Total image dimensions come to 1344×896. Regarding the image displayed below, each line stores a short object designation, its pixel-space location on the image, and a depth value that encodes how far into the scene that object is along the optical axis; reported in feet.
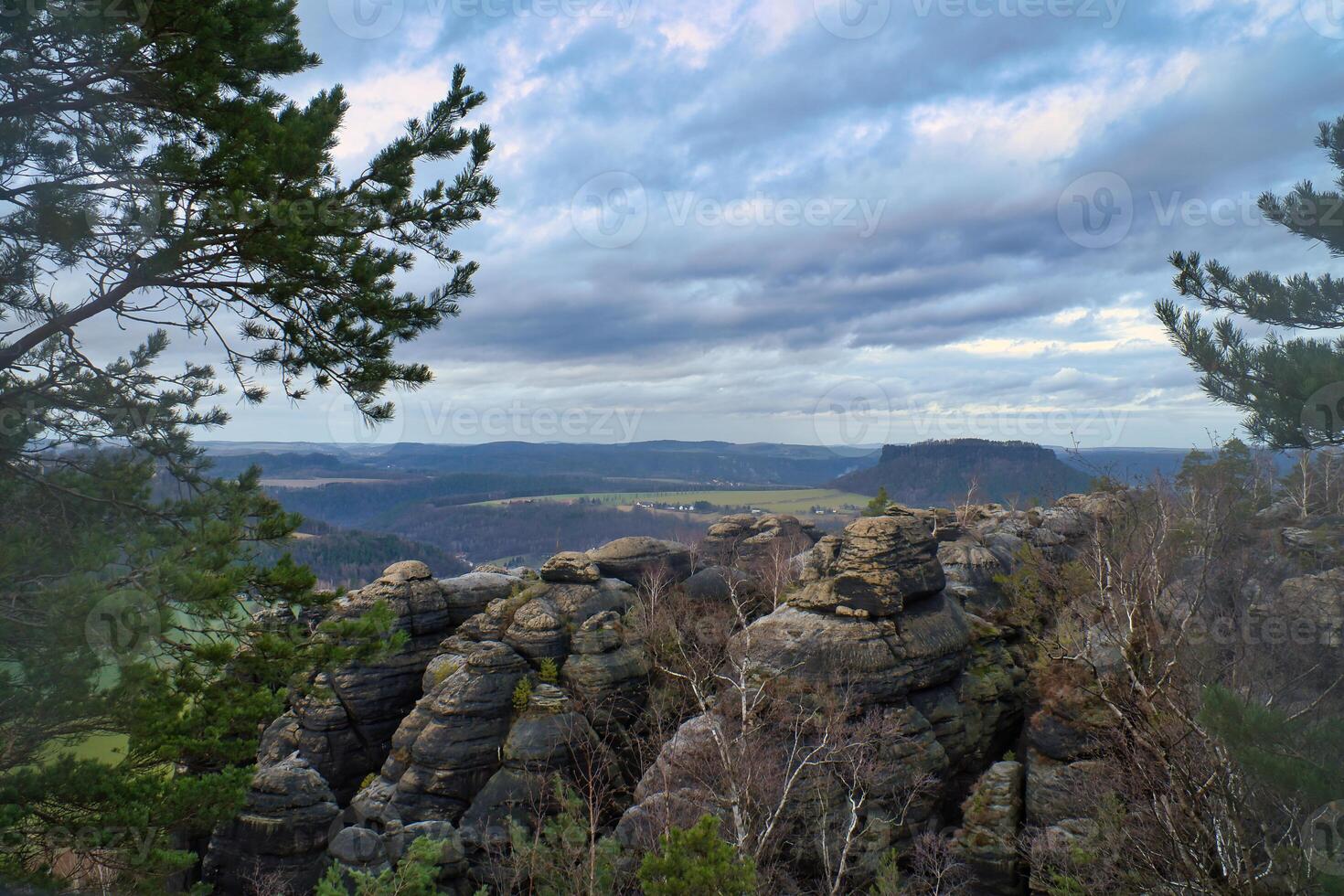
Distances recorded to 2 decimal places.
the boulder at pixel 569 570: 118.21
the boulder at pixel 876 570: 86.63
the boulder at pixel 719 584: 129.49
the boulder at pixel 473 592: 119.44
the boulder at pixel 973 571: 109.50
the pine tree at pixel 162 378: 26.86
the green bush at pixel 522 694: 92.32
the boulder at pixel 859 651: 80.43
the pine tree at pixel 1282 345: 39.58
